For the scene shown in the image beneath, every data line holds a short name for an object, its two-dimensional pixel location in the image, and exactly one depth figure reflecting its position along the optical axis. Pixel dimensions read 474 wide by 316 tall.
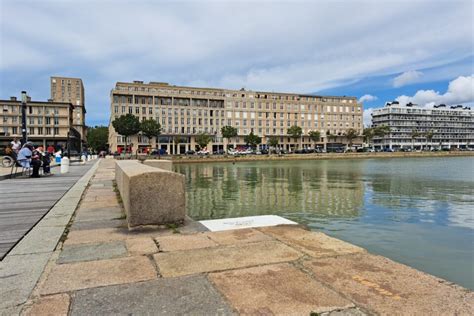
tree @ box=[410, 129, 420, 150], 142.18
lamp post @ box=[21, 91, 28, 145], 20.06
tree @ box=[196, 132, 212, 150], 96.12
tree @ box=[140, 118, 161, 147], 86.91
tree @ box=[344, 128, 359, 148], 117.69
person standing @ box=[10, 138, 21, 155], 20.42
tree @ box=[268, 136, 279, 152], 107.00
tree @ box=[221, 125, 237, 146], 98.94
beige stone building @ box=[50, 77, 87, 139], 168.62
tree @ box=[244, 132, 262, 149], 101.75
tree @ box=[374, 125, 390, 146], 131.25
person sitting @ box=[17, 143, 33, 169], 16.33
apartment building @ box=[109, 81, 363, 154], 99.56
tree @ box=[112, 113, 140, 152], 83.75
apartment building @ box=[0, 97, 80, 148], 88.56
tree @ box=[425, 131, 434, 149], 142.49
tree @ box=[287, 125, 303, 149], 108.94
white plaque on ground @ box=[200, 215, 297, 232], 5.56
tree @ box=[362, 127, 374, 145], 125.25
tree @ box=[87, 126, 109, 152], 128.38
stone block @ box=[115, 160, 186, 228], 5.31
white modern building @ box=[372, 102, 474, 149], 158.50
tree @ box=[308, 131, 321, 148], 113.25
